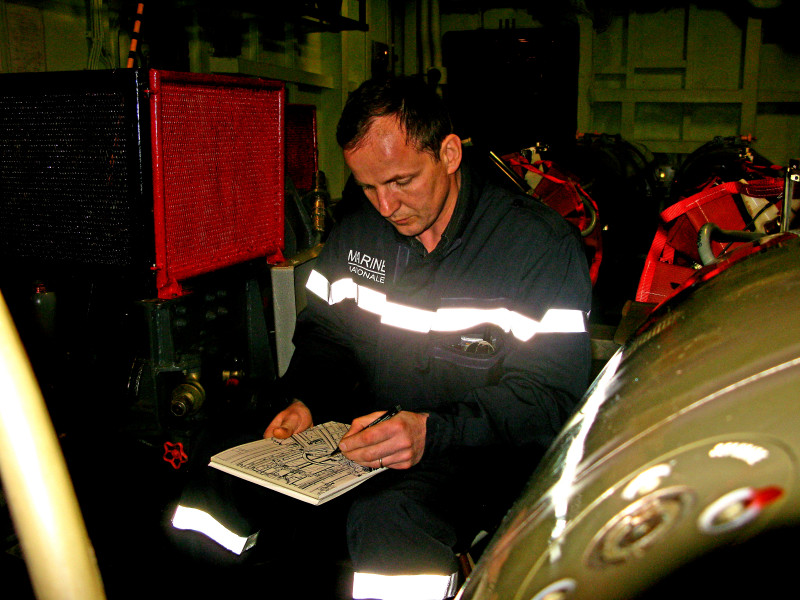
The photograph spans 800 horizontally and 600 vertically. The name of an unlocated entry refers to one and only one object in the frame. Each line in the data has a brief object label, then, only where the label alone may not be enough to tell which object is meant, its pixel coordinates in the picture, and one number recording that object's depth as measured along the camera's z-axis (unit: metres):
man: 1.58
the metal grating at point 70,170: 1.99
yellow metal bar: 0.47
